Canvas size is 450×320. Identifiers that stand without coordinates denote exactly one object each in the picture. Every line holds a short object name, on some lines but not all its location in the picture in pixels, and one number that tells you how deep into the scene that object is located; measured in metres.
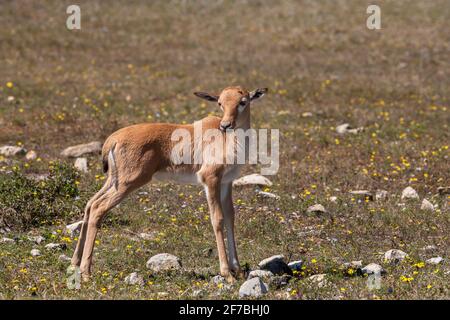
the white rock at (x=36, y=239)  11.22
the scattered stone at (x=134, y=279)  9.40
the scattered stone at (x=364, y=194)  13.84
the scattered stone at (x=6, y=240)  11.12
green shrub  11.95
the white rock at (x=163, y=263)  10.08
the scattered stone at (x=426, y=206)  13.09
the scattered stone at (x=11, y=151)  15.97
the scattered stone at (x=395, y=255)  10.64
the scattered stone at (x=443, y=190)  14.24
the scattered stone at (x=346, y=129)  18.17
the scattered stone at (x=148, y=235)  11.64
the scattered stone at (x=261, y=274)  9.53
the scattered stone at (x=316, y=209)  12.77
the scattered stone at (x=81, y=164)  14.95
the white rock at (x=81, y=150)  16.09
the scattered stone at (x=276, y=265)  9.87
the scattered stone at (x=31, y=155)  15.85
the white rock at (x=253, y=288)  8.74
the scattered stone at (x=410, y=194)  13.85
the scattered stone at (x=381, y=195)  13.88
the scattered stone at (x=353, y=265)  10.29
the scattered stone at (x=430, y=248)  11.23
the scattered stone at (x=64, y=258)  10.39
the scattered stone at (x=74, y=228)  11.58
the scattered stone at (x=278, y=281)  9.39
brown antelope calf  10.02
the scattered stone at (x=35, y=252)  10.54
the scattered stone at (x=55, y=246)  10.88
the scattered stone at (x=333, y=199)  13.48
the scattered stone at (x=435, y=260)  10.50
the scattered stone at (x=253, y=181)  14.27
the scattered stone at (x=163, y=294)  8.70
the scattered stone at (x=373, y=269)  10.01
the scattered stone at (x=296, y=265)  10.20
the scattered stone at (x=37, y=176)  14.48
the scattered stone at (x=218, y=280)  9.48
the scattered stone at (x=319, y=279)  9.36
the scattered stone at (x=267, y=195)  13.49
